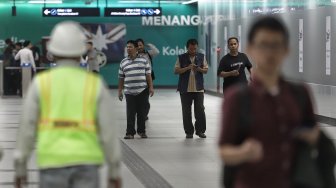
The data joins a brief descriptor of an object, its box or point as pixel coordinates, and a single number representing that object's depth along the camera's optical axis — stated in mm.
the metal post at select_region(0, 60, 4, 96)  30984
